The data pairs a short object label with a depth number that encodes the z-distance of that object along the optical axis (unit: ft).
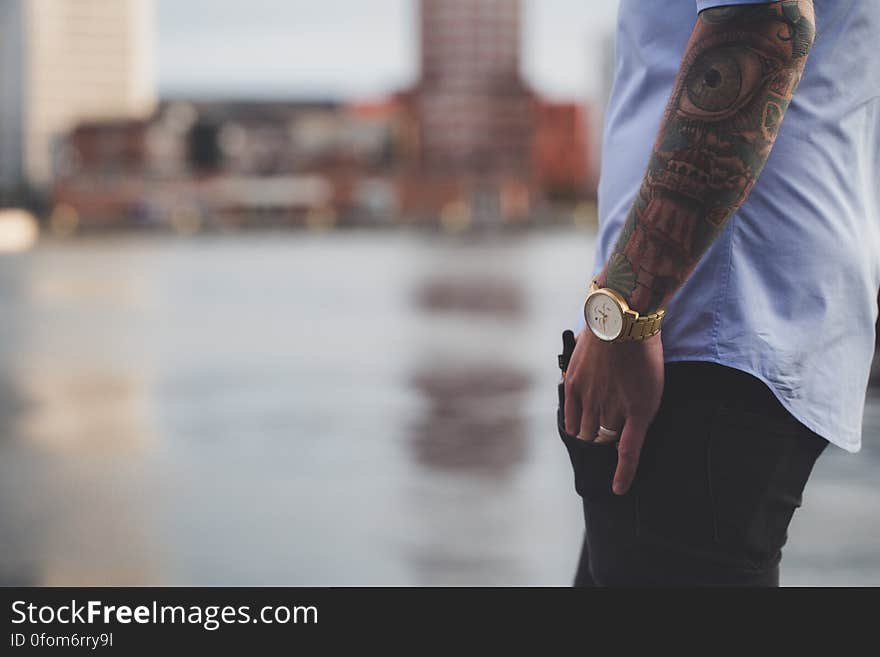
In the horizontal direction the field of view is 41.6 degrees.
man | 4.21
